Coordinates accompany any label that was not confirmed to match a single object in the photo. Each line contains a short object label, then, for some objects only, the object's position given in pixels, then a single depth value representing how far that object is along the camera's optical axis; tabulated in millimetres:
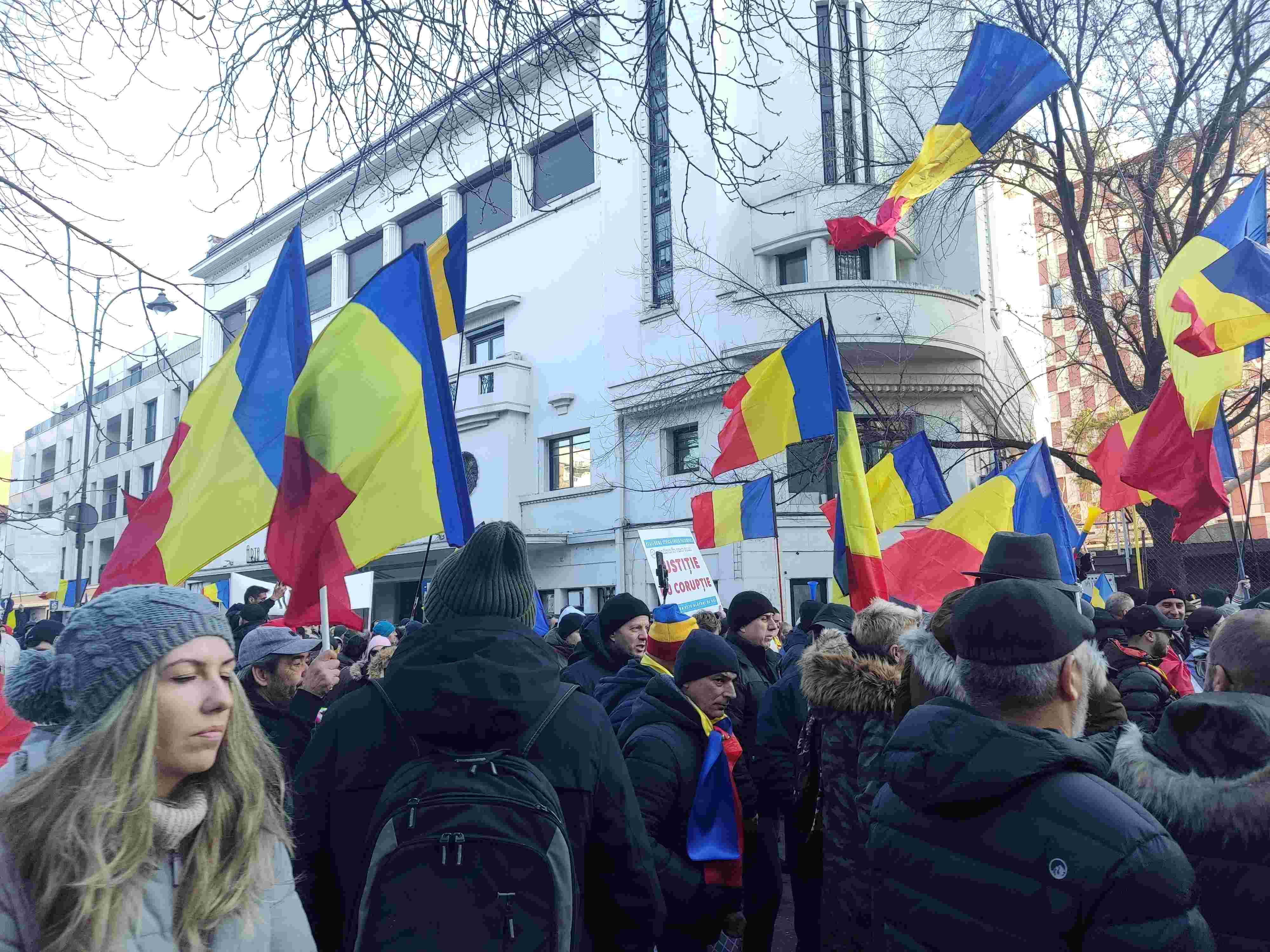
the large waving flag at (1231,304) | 6539
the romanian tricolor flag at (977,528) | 7477
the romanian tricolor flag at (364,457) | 4301
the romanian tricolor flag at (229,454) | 4492
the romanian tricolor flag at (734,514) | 11953
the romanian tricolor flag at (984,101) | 7559
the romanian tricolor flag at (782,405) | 7816
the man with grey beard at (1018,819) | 1608
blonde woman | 1537
